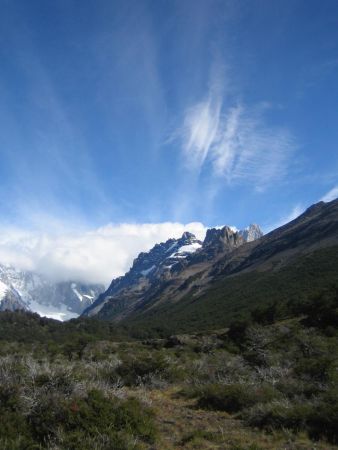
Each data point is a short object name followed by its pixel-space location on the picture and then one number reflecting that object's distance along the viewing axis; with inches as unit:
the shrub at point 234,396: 581.3
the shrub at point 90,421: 392.2
